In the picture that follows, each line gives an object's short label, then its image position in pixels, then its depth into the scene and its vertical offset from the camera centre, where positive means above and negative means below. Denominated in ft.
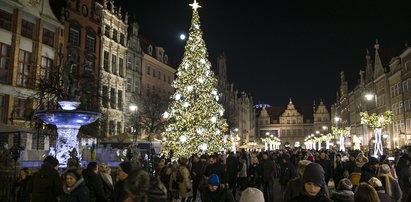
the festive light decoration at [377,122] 88.22 +6.13
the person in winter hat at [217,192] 19.80 -2.23
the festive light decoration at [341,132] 151.73 +6.30
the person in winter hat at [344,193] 19.25 -2.19
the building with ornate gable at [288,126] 404.57 +22.97
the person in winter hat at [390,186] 26.70 -2.53
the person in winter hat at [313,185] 14.21 -1.36
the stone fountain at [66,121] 52.65 +3.55
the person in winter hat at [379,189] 20.57 -2.14
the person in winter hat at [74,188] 21.20 -2.19
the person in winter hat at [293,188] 24.02 -2.45
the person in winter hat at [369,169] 27.91 -1.59
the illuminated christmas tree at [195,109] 85.46 +8.49
